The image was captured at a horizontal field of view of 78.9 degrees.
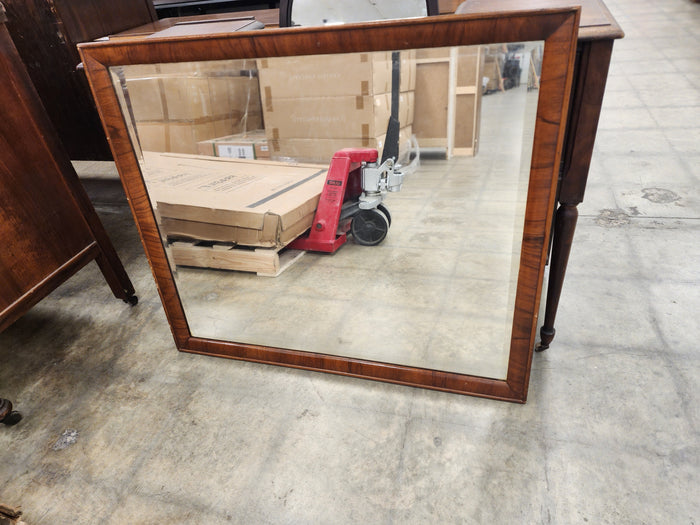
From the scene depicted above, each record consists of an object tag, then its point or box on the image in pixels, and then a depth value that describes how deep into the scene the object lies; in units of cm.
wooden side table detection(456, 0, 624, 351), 81
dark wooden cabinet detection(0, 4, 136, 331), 114
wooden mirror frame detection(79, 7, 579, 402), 72
